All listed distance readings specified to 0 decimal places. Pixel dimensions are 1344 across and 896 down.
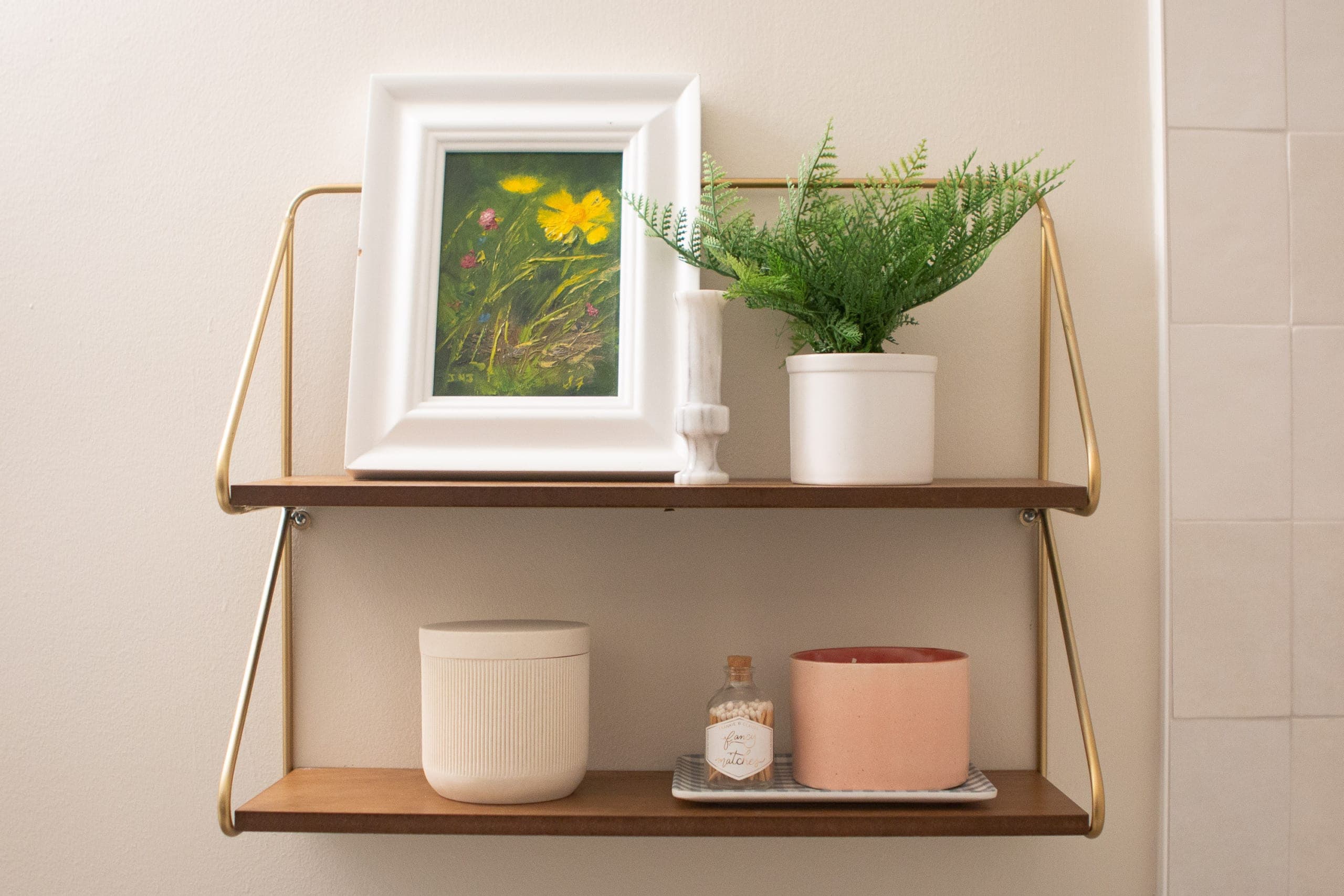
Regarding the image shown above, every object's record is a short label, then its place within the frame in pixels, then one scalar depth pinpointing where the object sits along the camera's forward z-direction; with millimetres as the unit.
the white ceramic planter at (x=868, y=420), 721
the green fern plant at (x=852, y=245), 716
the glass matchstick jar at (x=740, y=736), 739
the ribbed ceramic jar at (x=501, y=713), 735
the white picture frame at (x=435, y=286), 787
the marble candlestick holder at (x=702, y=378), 733
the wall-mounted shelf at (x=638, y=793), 696
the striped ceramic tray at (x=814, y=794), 716
